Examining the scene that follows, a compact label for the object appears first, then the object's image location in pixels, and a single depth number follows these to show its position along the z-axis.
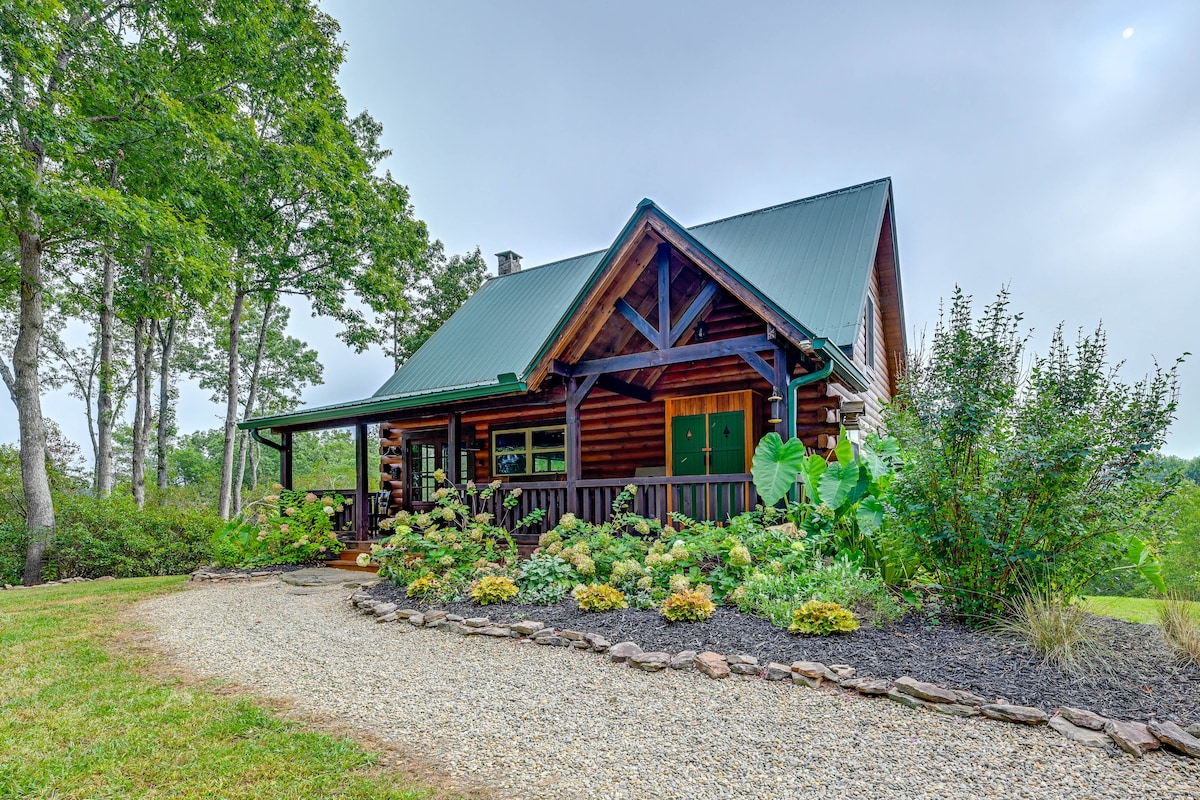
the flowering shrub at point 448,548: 6.93
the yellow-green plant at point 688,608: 4.92
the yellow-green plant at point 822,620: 4.43
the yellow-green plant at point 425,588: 6.59
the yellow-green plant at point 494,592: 6.11
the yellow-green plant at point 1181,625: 3.94
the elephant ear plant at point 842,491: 5.64
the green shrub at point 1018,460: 4.38
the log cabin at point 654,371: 7.46
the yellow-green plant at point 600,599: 5.47
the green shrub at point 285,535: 10.29
